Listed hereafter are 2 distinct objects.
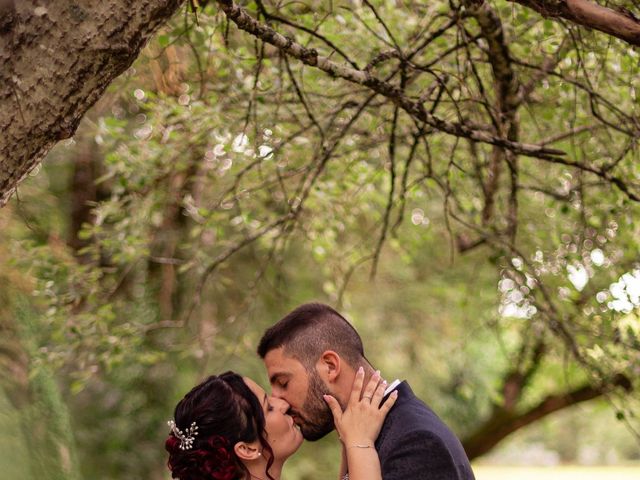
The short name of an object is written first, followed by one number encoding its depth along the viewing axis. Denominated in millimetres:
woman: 3195
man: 2973
